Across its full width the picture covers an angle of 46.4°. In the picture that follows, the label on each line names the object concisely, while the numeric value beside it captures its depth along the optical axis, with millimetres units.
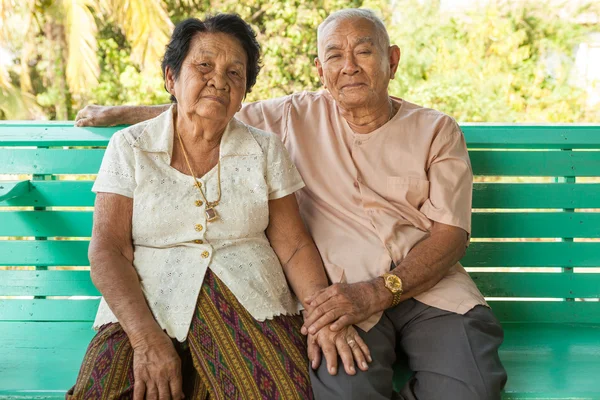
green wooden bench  2613
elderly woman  1907
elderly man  2023
